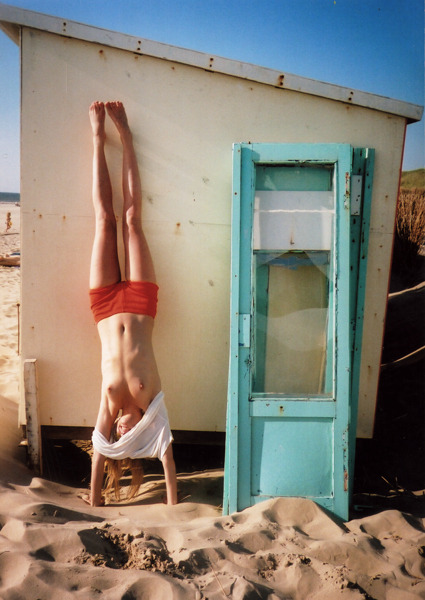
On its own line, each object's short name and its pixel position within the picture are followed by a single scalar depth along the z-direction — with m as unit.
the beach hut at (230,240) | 3.35
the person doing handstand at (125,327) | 3.50
